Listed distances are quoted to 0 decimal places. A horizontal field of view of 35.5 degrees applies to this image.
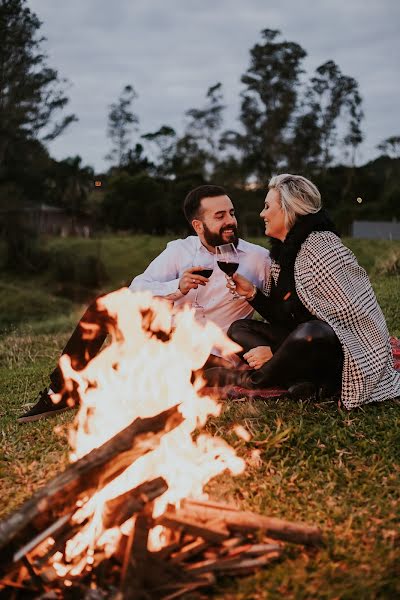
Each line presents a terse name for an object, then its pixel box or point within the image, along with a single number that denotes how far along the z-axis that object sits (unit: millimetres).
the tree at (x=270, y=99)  36156
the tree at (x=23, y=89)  29625
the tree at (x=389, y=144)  40688
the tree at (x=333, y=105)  37438
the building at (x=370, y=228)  24781
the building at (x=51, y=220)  30219
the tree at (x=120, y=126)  42906
